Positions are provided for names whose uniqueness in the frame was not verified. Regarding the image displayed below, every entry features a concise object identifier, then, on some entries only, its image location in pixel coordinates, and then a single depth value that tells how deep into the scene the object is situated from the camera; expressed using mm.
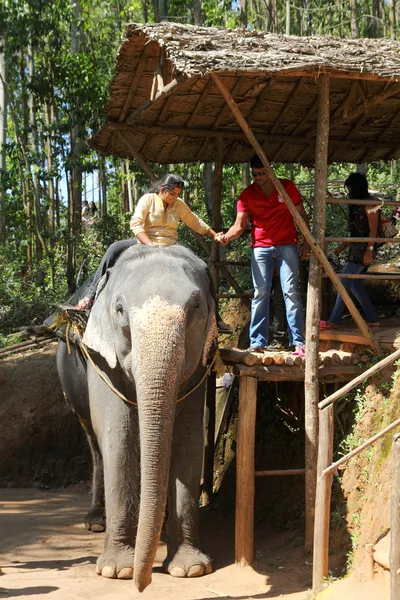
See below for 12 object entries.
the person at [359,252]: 8492
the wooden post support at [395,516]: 4715
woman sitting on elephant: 7469
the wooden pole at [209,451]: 9562
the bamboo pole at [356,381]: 5871
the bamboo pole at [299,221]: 7293
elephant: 5789
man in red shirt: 7875
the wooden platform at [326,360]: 7473
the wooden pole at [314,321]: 7383
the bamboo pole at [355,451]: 5289
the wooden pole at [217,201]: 9109
